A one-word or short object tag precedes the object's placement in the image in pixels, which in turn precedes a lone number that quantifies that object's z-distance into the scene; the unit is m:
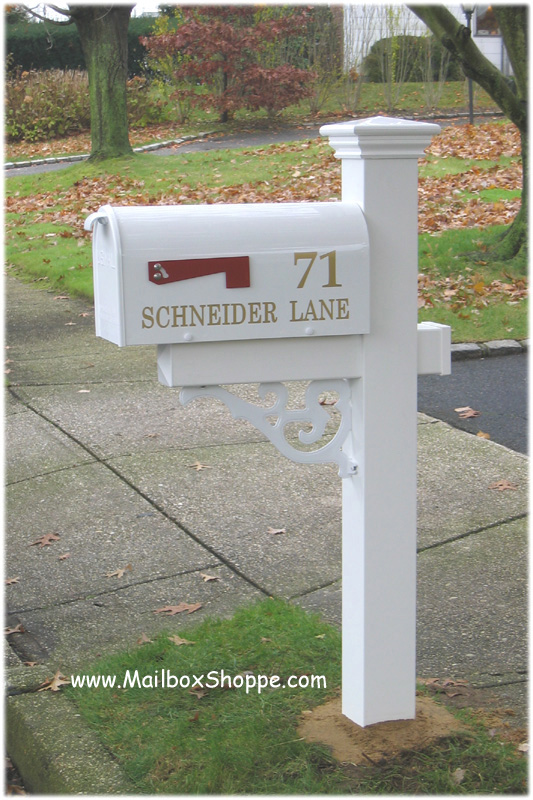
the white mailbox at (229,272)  2.32
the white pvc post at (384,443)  2.51
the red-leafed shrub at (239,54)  21.92
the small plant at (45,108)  23.45
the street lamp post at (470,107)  18.12
